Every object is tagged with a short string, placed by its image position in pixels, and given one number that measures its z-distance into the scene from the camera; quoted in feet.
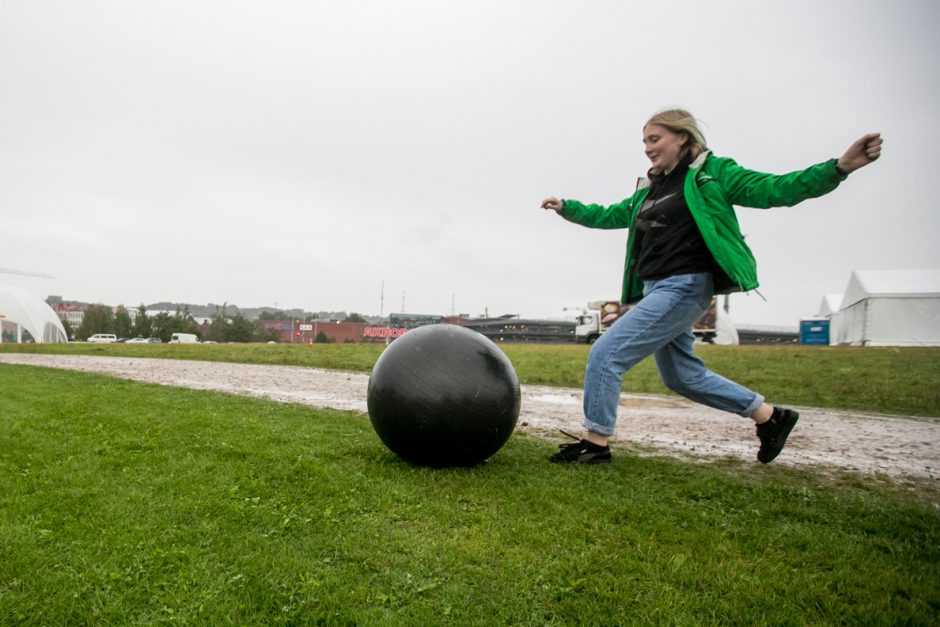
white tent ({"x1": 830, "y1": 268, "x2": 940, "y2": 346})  93.04
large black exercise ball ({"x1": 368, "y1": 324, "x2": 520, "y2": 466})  14.11
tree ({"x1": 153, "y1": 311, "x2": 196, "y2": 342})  348.59
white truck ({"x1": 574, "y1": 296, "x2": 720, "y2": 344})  140.81
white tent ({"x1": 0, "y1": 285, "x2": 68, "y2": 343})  174.19
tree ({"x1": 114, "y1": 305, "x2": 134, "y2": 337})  363.35
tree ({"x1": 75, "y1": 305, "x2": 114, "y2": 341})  371.15
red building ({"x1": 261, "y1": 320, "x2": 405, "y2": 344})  334.24
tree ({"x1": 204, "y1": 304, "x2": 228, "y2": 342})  357.00
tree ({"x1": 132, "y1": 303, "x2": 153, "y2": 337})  361.10
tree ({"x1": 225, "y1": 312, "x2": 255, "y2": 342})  351.46
